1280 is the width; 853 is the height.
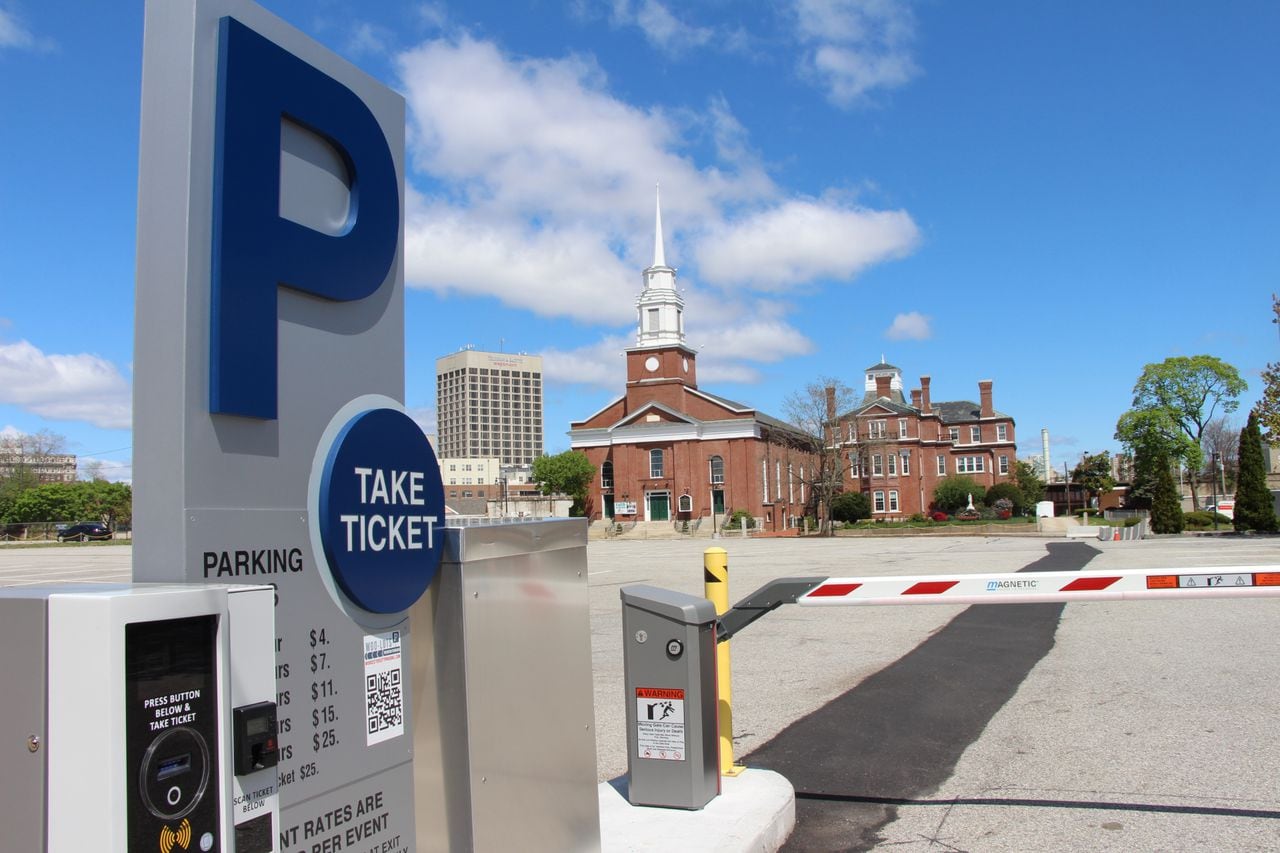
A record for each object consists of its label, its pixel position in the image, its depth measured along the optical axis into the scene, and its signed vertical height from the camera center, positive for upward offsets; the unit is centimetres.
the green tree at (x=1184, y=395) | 7367 +706
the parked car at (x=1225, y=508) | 6918 -155
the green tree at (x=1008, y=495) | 8825 -16
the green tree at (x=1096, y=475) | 9525 +155
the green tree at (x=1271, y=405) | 3581 +296
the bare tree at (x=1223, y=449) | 9992 +405
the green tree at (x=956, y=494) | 8881 +7
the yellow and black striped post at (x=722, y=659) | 547 -88
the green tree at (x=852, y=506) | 7744 -60
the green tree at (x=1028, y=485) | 9300 +79
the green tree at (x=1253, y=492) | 4338 -26
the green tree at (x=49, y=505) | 8756 +158
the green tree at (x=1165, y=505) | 4778 -80
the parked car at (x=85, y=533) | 7106 -83
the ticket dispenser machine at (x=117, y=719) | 181 -38
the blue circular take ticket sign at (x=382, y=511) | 288 +0
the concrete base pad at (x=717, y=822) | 452 -155
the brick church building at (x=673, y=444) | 7531 +467
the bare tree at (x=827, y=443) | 6762 +394
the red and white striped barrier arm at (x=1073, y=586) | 465 -46
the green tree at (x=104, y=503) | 9250 +172
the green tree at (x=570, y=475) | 7919 +258
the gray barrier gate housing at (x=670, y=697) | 493 -98
